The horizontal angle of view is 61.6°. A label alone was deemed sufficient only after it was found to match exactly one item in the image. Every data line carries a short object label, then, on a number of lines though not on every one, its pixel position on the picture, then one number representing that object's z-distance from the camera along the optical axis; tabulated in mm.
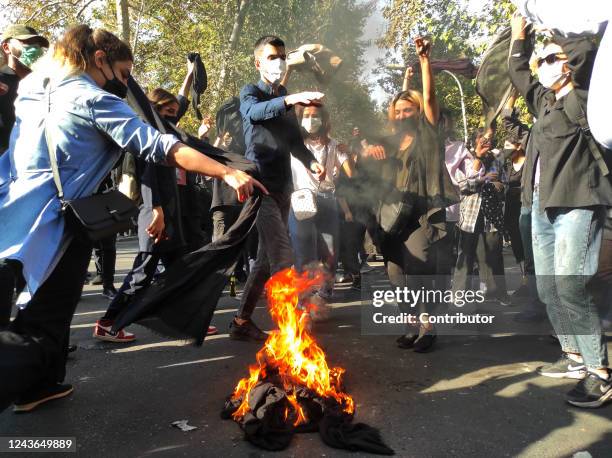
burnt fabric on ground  2582
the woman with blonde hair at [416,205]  4250
